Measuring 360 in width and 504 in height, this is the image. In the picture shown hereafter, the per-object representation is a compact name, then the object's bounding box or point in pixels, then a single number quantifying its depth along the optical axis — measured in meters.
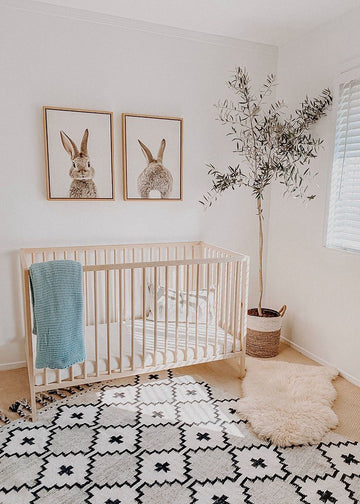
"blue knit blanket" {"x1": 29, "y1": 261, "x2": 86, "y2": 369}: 1.97
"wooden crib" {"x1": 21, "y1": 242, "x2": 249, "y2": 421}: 2.23
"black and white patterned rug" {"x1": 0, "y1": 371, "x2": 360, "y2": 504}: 1.64
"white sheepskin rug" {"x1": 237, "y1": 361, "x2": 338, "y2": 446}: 2.02
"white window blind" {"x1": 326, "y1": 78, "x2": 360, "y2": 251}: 2.54
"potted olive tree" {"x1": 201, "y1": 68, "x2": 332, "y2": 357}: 2.78
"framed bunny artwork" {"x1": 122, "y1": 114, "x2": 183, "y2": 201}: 2.84
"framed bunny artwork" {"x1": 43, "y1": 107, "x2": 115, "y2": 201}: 2.64
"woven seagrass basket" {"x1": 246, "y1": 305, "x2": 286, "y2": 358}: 2.93
